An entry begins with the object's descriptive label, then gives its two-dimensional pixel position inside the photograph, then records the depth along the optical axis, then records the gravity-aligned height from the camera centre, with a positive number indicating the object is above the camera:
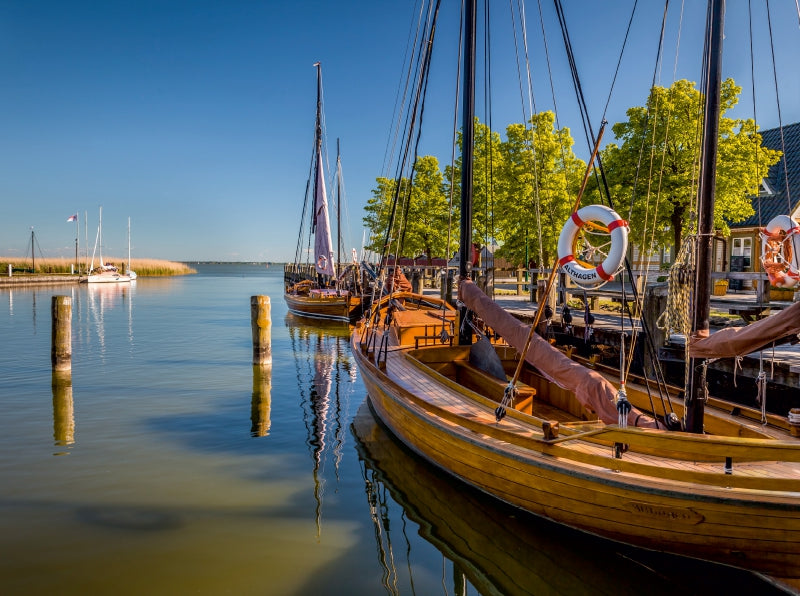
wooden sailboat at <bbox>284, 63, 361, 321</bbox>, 30.86 -0.78
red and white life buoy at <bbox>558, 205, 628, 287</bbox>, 6.65 +0.44
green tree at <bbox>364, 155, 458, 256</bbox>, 41.59 +5.07
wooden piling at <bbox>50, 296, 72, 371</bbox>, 15.45 -1.93
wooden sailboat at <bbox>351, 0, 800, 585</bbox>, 5.22 -2.10
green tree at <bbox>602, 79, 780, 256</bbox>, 20.72 +4.62
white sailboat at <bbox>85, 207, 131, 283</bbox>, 66.31 -0.09
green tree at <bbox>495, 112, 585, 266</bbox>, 27.09 +4.76
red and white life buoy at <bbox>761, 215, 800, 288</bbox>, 7.45 +0.41
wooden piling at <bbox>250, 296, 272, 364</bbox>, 17.06 -1.88
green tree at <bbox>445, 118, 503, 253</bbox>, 29.41 +5.69
